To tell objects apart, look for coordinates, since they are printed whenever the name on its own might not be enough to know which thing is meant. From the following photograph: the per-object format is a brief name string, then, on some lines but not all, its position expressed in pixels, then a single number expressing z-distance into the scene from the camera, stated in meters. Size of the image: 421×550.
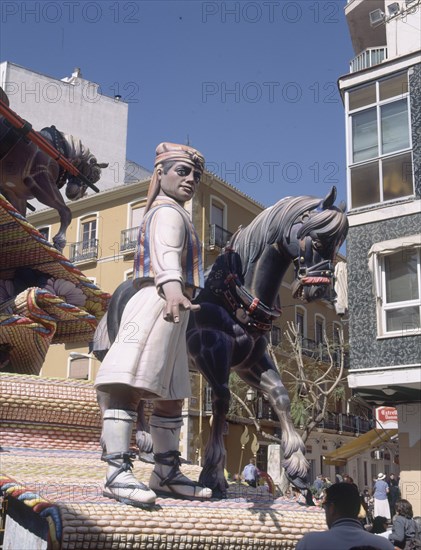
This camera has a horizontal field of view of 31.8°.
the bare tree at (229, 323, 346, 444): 27.01
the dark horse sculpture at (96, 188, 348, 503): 4.37
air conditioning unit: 21.77
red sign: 22.06
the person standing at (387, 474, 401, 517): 17.67
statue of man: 3.39
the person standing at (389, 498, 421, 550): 8.36
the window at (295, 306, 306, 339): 39.07
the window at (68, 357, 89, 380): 33.22
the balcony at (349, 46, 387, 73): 20.91
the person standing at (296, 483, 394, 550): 2.69
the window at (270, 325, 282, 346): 35.09
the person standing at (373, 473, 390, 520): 16.77
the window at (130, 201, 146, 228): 34.12
